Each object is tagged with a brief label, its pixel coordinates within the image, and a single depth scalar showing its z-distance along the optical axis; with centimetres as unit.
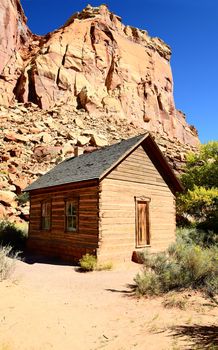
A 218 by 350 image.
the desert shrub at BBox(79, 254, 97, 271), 1240
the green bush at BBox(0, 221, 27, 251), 1872
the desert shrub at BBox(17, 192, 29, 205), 2661
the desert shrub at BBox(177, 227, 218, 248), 1795
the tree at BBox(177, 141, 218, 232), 2019
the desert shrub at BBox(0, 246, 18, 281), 938
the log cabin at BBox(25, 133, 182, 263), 1356
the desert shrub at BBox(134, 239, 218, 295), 869
